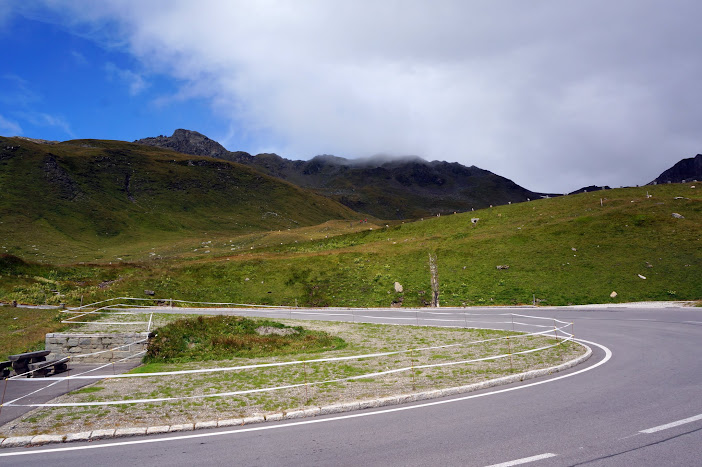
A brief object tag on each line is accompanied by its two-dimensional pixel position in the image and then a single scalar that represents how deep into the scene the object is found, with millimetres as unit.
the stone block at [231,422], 9328
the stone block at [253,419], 9547
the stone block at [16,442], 8406
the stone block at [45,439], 8508
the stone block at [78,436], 8633
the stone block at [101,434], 8719
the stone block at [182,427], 9093
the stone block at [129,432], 8836
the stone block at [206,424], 9211
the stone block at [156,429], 8969
